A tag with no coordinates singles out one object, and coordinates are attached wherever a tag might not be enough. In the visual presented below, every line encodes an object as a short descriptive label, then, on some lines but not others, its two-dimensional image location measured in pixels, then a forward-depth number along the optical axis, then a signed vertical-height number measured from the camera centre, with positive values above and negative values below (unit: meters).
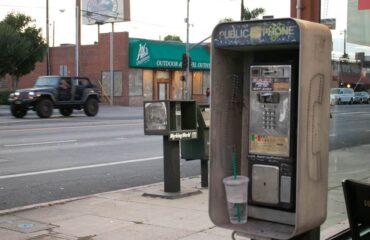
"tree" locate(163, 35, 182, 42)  111.01 +9.80
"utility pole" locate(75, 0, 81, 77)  45.14 +4.36
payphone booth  3.86 -0.25
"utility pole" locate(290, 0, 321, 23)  4.76 +0.65
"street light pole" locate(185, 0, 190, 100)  43.96 +1.24
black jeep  25.61 -0.51
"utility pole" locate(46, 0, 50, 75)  47.06 +4.41
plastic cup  4.23 -0.82
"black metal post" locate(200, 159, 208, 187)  9.02 -1.37
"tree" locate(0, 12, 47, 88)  41.41 +3.07
